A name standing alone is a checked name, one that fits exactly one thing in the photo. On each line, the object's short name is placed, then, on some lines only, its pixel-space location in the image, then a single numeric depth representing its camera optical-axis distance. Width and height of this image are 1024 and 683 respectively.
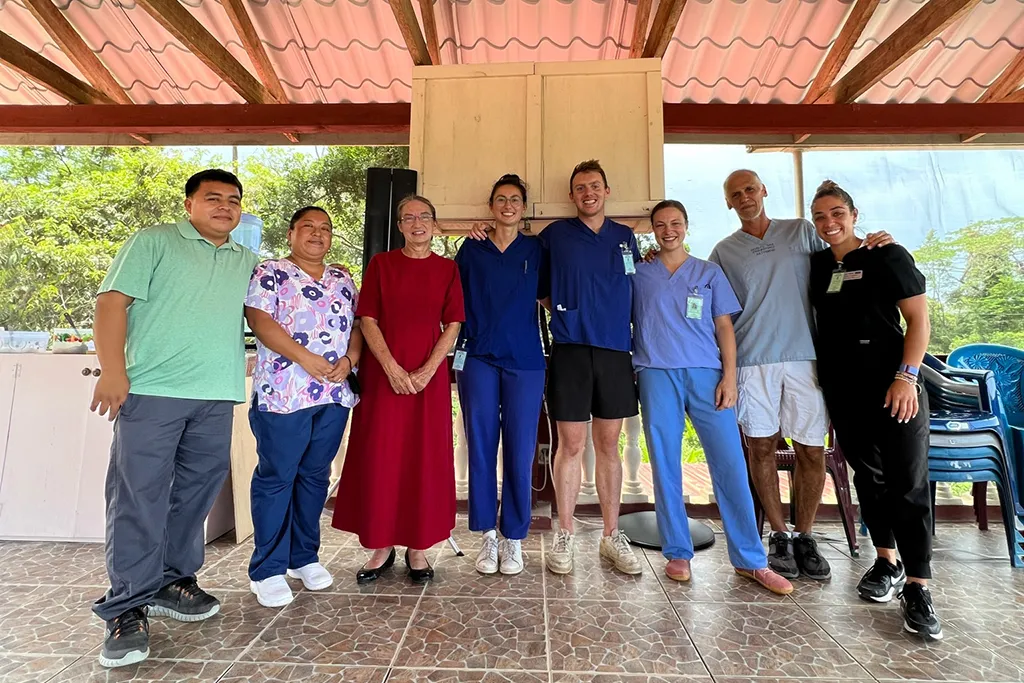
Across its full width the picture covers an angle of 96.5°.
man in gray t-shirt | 1.98
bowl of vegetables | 2.43
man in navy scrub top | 1.96
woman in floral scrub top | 1.72
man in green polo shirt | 1.46
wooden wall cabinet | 2.41
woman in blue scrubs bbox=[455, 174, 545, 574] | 1.93
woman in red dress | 1.83
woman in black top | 1.68
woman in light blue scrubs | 1.93
